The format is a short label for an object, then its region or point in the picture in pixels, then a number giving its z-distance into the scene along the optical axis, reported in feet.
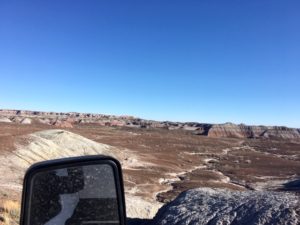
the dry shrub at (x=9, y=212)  21.08
